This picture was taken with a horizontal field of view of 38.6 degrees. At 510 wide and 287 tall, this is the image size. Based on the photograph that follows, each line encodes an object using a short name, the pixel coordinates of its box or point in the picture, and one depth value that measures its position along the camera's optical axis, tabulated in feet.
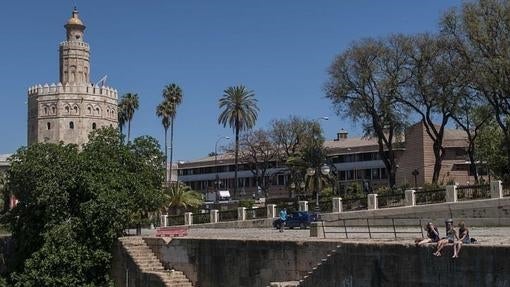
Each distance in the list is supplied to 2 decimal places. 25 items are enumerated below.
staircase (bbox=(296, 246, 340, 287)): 67.36
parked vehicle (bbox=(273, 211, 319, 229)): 127.54
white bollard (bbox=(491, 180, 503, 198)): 113.60
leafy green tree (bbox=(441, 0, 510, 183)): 142.00
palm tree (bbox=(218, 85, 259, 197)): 273.54
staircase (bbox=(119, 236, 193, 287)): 93.56
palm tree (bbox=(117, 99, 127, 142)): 320.50
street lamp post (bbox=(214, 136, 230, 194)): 304.95
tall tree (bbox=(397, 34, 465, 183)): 162.09
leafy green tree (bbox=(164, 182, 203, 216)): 197.88
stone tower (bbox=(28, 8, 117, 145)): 293.02
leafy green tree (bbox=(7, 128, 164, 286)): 104.42
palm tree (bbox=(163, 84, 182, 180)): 288.92
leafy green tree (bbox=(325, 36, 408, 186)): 172.35
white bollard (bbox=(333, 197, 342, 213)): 137.28
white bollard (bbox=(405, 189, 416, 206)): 125.90
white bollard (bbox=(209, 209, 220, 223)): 160.45
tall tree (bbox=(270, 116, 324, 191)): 265.54
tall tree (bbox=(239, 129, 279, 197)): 287.89
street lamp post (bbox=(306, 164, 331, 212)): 135.95
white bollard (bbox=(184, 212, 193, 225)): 166.61
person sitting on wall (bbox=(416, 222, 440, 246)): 58.63
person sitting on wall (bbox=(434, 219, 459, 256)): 56.39
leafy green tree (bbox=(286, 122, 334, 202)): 204.20
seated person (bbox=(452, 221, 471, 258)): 54.90
